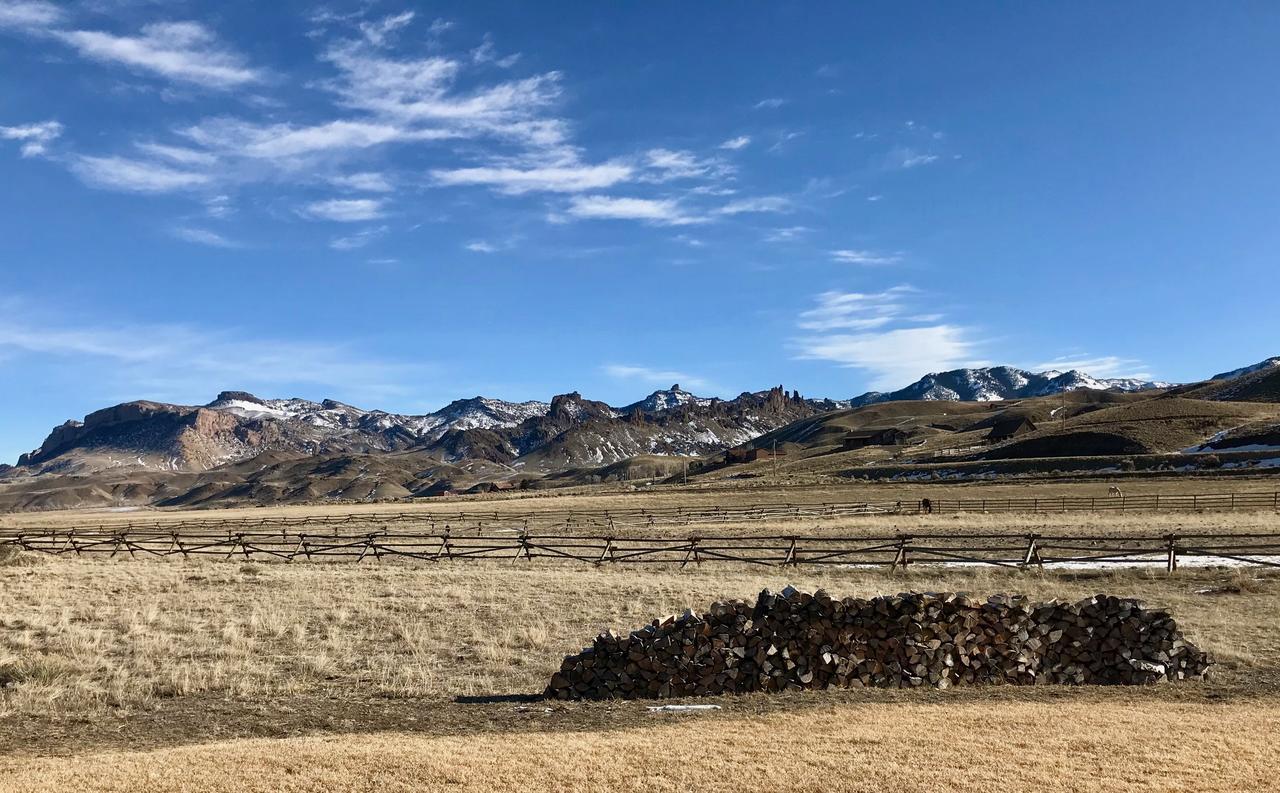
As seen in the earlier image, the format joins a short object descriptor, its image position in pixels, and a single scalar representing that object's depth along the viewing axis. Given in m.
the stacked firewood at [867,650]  13.65
